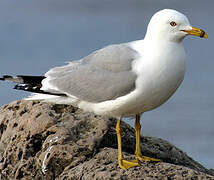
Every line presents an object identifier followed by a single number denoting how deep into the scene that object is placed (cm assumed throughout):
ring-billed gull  827
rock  867
